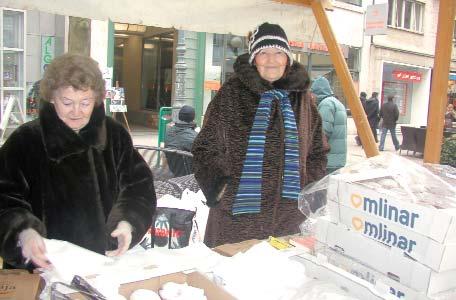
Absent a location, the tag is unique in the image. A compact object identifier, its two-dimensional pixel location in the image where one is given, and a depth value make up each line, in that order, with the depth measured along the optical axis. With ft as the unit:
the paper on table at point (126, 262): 4.91
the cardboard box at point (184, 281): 4.98
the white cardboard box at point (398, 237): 4.85
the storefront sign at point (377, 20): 48.39
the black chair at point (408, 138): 43.75
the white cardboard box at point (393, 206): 4.86
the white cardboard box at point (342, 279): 4.79
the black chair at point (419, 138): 42.86
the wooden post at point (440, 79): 9.79
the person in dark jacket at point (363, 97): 45.50
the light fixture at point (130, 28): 50.61
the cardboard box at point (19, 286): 5.02
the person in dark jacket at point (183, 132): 18.19
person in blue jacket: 16.90
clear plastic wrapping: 5.40
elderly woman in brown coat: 8.20
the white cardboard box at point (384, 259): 4.95
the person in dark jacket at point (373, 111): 45.06
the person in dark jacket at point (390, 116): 46.24
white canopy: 10.14
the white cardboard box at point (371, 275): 5.02
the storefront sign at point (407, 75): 66.64
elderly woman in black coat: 6.30
